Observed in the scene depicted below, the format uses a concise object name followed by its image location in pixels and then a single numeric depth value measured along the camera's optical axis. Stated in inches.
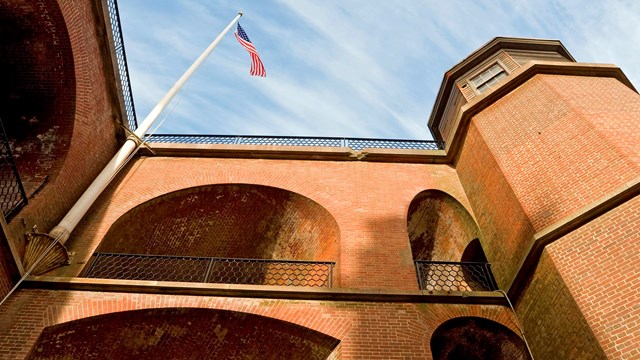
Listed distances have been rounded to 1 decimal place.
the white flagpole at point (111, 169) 307.5
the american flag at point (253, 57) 505.0
